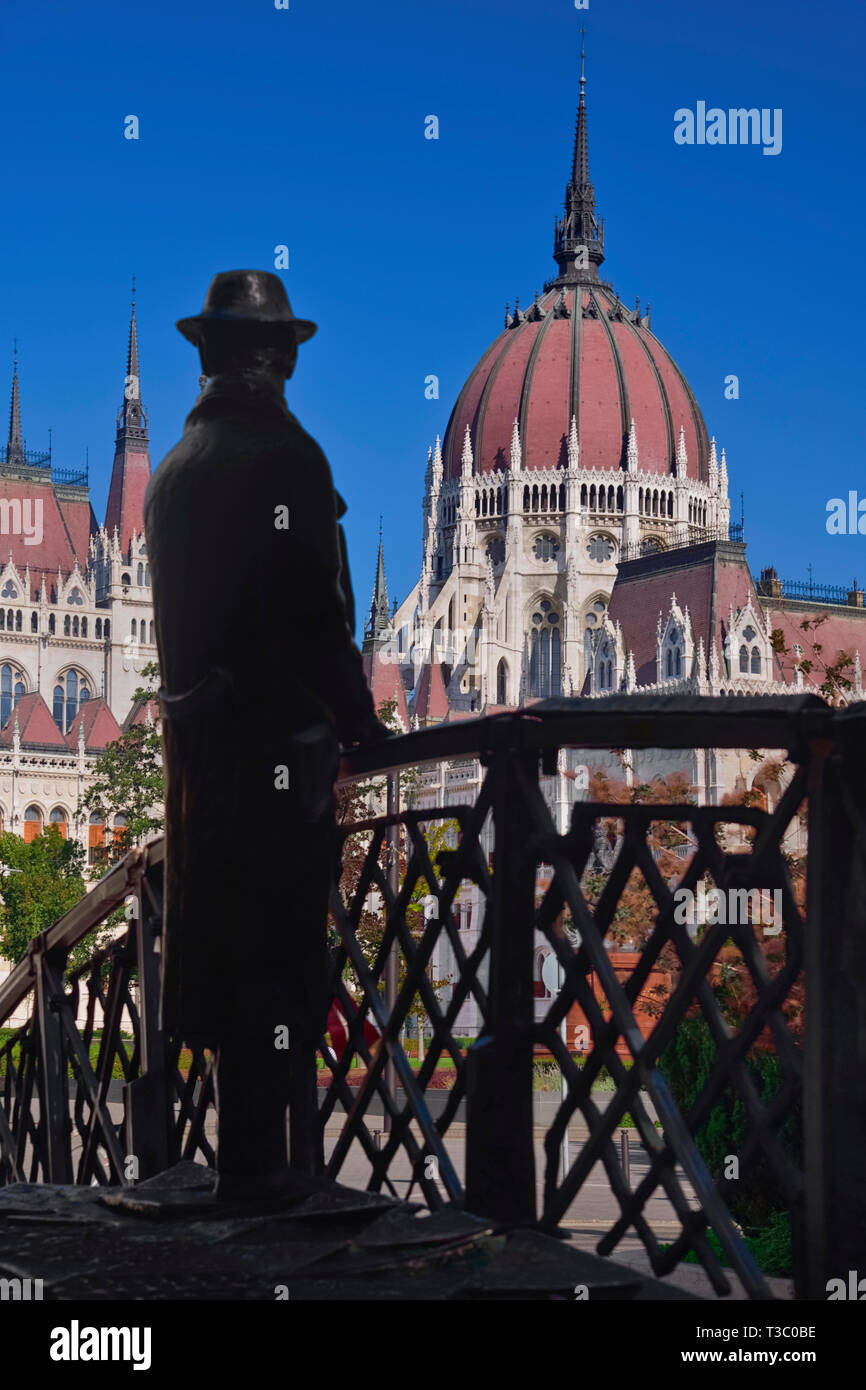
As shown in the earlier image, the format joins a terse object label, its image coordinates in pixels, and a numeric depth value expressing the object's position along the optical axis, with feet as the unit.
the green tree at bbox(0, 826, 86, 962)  221.46
